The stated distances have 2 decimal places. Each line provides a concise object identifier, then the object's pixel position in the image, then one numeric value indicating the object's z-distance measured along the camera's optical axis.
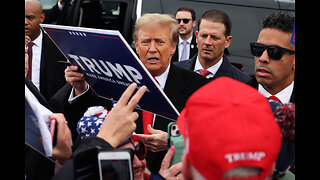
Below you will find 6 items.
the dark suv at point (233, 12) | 5.10
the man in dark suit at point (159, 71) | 2.39
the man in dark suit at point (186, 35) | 5.18
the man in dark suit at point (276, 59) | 2.34
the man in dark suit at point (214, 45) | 3.53
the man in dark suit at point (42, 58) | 3.41
